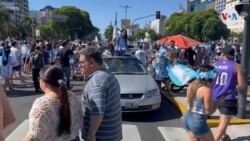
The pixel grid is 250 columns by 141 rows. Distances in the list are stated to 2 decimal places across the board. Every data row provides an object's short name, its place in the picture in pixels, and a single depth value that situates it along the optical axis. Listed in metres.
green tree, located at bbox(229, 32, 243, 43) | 125.34
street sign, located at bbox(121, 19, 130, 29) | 53.34
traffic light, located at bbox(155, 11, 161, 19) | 45.34
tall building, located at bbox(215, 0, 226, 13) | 180.07
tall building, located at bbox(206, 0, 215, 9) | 192.51
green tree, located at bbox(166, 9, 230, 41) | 96.62
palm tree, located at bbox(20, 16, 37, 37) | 127.45
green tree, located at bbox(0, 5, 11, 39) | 84.99
